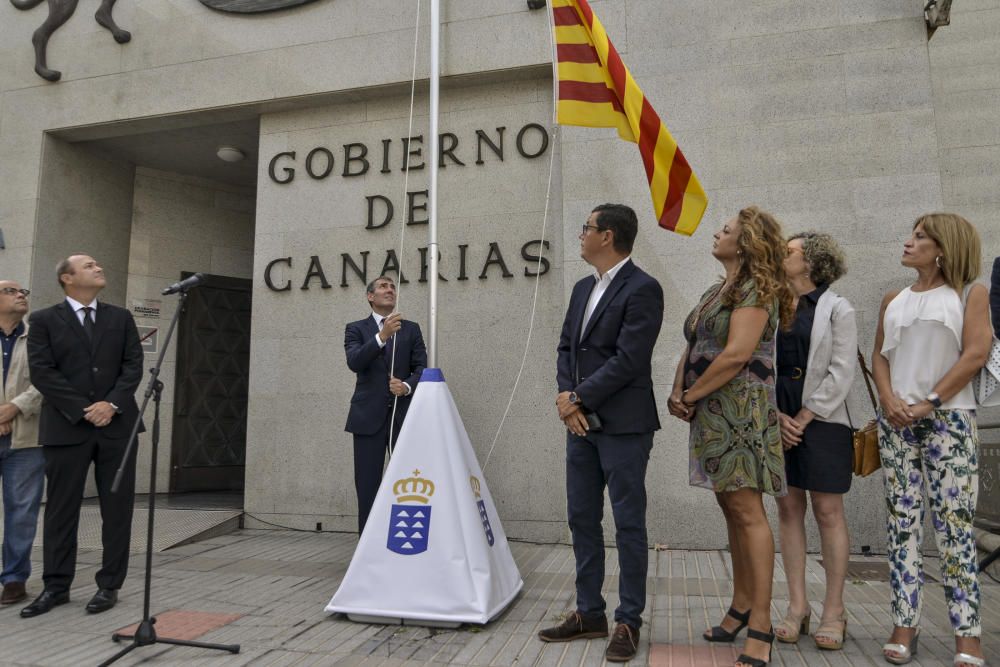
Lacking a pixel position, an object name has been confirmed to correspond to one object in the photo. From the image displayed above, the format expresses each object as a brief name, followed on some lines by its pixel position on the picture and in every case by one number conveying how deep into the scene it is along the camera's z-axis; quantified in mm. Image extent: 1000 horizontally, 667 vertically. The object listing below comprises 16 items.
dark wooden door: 9000
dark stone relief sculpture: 7801
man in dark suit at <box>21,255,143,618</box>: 4242
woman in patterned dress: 3084
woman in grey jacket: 3395
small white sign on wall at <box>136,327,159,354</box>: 8372
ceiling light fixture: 8375
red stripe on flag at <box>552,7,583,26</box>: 4477
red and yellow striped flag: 4320
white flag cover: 3670
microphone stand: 3354
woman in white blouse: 3068
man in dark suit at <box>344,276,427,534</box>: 5043
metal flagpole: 4363
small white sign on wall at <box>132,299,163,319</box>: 8812
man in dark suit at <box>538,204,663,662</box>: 3279
